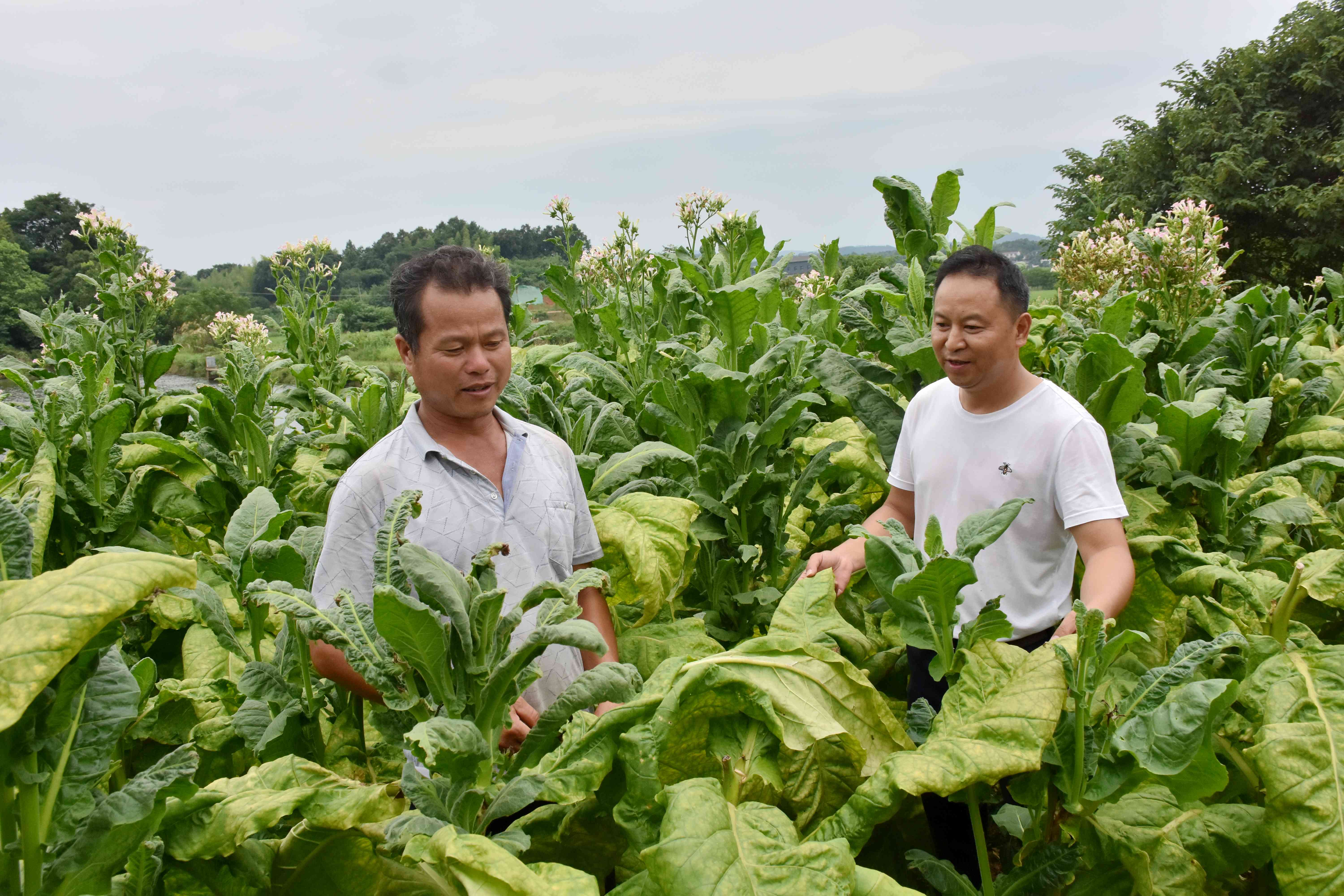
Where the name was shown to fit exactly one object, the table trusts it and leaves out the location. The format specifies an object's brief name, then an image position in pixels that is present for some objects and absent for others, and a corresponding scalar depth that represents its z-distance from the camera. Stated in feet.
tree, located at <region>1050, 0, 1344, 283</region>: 91.20
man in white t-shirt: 7.31
